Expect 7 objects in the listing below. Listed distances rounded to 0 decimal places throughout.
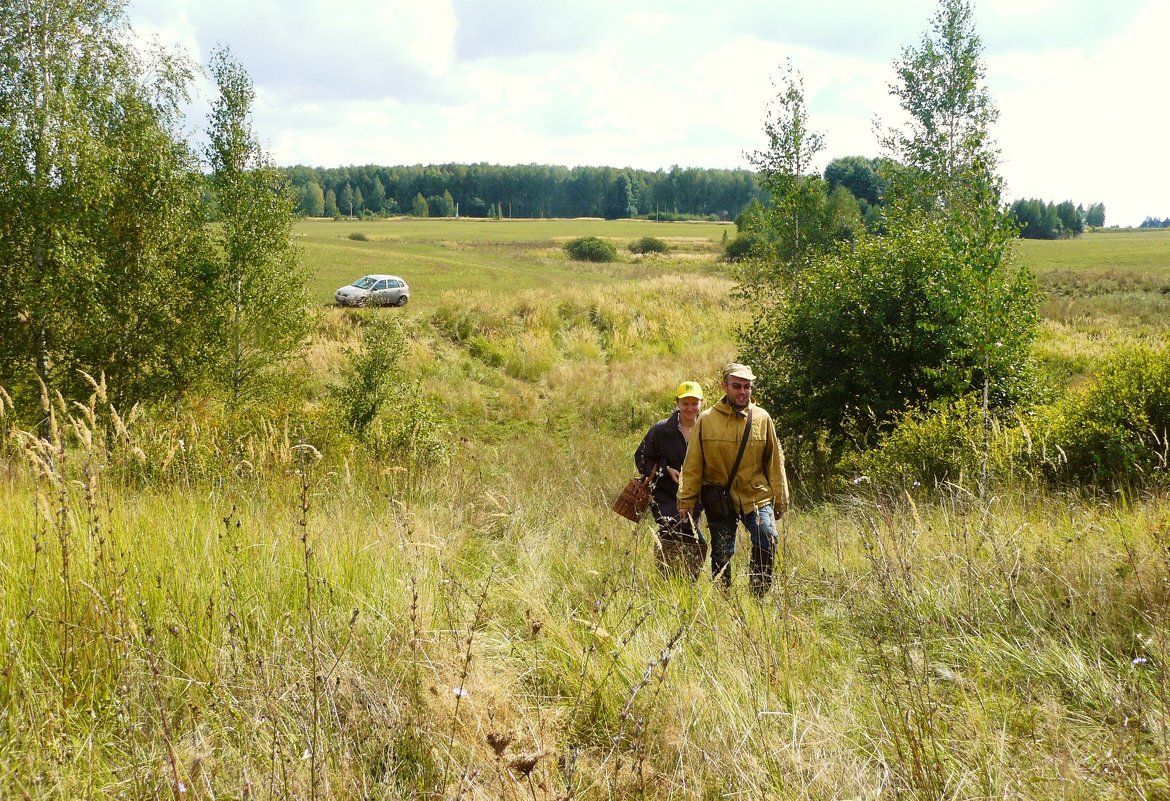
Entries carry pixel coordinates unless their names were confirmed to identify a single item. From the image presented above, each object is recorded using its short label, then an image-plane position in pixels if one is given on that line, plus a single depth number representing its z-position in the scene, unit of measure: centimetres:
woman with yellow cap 623
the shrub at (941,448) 801
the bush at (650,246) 7075
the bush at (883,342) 1020
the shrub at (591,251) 6047
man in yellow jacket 541
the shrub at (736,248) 6019
